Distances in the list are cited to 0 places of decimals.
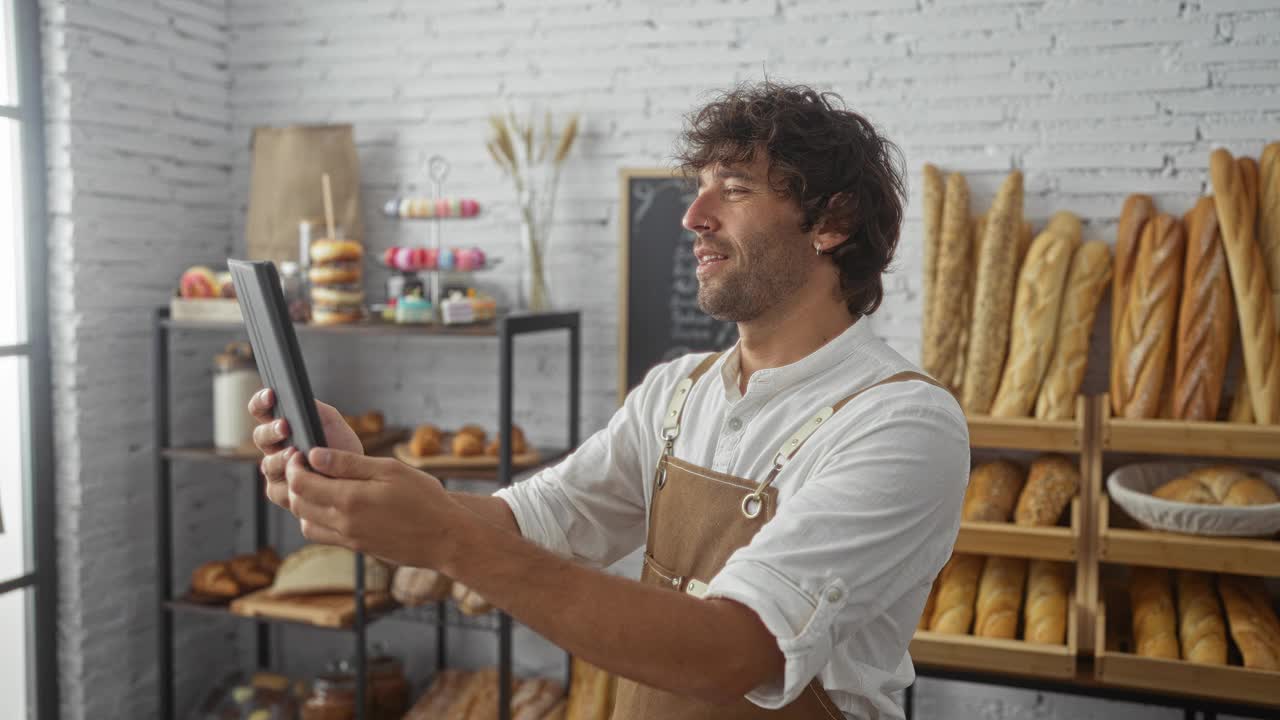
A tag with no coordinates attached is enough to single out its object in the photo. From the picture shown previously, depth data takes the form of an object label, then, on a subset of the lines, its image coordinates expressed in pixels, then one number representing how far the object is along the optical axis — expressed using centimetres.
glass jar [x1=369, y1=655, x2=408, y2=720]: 326
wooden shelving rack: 231
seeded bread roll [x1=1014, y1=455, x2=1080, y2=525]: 255
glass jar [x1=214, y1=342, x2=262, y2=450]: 319
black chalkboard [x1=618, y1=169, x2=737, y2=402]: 310
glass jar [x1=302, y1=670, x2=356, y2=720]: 315
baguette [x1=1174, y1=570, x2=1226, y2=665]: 230
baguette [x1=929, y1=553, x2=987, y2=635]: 252
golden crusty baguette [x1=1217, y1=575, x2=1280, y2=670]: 225
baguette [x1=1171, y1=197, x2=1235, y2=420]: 246
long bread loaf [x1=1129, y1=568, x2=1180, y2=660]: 237
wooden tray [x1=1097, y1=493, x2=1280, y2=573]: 233
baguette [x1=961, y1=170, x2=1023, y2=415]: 265
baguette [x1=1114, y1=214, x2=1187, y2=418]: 250
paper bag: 336
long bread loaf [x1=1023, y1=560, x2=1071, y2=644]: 246
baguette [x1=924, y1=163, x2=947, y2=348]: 274
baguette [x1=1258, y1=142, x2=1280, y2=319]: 246
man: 108
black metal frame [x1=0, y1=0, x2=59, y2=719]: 298
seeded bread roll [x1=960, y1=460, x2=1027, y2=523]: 259
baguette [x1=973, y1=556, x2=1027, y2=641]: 249
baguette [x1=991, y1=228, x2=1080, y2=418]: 260
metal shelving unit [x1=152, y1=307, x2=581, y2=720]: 282
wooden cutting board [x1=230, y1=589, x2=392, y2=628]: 301
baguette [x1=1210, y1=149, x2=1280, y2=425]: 240
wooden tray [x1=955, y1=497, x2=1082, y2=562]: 249
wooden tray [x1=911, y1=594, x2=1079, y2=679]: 240
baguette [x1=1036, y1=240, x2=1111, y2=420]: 258
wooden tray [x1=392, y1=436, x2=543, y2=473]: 294
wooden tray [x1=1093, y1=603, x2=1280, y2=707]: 224
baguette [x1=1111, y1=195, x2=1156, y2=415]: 260
